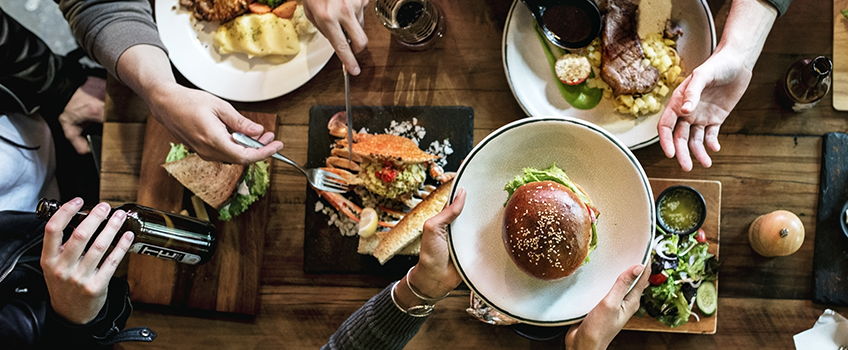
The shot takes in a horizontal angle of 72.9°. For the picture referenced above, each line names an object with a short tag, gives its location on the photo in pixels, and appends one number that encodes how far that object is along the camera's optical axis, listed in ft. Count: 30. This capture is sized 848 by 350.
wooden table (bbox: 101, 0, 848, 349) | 6.73
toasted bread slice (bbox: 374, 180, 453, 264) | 6.65
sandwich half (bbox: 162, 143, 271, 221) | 6.84
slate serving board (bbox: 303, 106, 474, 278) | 6.98
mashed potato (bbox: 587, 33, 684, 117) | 6.39
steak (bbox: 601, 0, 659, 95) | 6.34
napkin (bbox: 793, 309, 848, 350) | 6.53
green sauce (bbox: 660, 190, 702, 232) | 6.57
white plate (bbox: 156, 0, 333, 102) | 6.96
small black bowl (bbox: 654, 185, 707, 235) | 6.46
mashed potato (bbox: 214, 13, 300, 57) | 6.93
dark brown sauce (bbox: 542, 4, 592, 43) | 6.56
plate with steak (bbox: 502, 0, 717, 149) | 6.39
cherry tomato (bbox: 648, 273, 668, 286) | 6.34
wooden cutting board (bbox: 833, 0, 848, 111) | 6.66
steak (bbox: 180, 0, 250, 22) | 7.09
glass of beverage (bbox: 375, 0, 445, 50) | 6.63
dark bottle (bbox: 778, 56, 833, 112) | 6.23
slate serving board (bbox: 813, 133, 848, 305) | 6.64
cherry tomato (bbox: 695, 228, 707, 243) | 6.54
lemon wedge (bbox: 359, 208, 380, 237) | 6.71
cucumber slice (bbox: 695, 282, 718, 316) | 6.51
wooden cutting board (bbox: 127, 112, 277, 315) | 7.11
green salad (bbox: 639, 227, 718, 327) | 6.37
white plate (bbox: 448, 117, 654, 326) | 5.65
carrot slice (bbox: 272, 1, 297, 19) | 7.00
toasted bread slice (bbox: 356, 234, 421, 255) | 6.81
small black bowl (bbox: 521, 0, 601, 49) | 6.51
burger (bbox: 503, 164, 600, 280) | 5.31
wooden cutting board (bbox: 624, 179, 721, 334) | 6.57
